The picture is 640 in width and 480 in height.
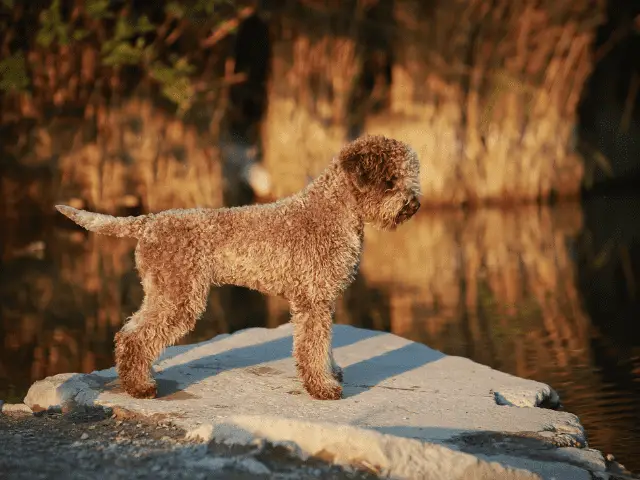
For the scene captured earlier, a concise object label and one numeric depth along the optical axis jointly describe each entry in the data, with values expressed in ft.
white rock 18.04
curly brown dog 22.44
